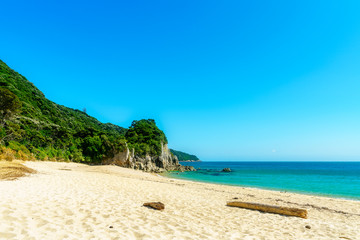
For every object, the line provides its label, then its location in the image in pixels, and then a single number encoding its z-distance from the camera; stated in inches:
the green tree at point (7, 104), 1215.6
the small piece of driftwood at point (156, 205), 289.4
